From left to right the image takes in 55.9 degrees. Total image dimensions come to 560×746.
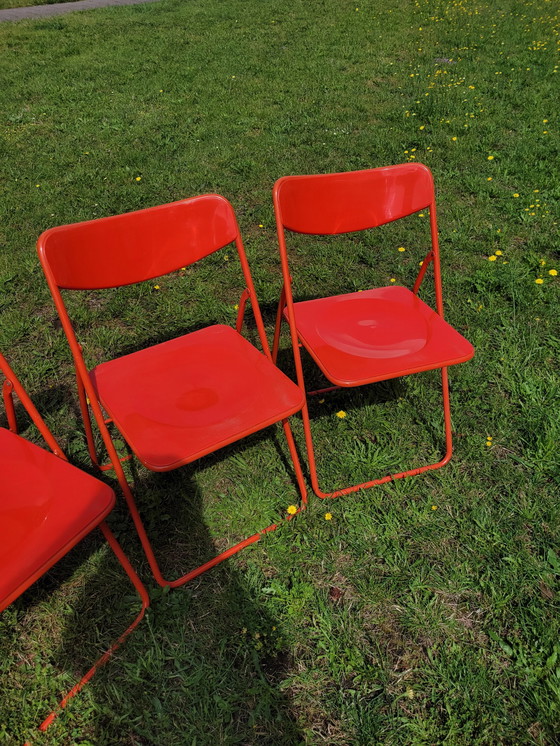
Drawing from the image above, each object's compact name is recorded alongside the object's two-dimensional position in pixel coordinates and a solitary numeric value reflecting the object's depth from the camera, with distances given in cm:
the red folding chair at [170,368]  167
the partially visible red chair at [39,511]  133
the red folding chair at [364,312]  193
